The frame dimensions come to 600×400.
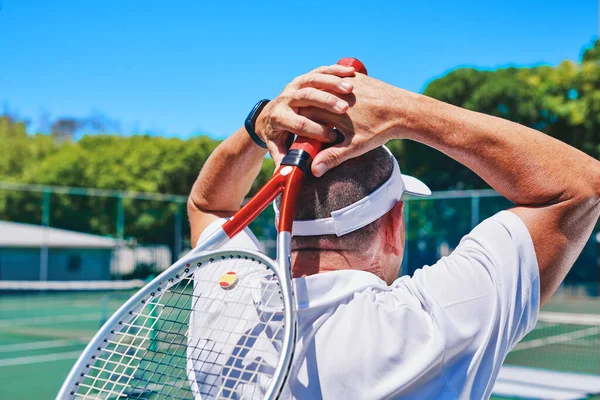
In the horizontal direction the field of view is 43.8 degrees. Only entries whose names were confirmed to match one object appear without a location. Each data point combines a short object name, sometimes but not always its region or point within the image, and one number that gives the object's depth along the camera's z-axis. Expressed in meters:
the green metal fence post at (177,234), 18.02
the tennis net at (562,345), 8.91
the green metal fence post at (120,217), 18.61
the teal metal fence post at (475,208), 13.47
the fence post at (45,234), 17.56
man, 1.31
